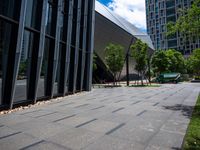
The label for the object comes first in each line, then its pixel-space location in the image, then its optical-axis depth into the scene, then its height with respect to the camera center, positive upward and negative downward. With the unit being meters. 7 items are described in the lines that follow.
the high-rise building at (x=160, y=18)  76.54 +36.47
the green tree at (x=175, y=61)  39.49 +6.26
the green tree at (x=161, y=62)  37.62 +5.55
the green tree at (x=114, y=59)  22.42 +3.62
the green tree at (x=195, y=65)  37.66 +5.08
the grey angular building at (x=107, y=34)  27.03 +10.04
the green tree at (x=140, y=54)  22.85 +4.48
